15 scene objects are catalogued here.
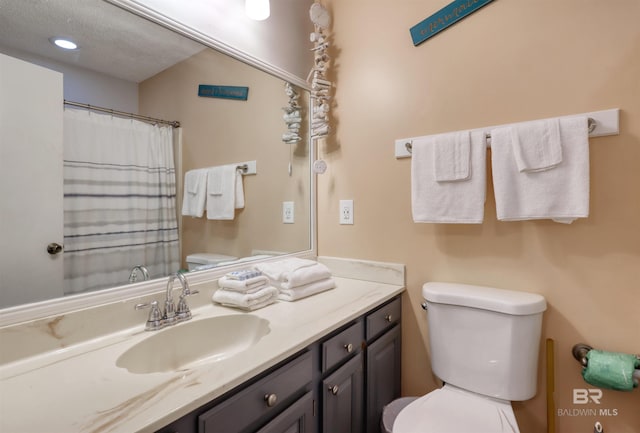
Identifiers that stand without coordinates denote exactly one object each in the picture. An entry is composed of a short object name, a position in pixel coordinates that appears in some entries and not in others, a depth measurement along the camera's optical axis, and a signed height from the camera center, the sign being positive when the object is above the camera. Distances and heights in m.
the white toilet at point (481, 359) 1.02 -0.56
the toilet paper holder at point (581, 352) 1.06 -0.51
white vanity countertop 0.56 -0.39
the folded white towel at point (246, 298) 1.15 -0.34
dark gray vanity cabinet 0.70 -0.54
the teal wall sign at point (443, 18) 1.30 +0.88
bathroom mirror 0.88 +0.45
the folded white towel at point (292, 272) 1.30 -0.27
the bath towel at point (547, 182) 1.01 +0.11
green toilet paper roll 0.96 -0.52
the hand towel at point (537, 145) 1.04 +0.24
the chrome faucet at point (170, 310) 1.00 -0.34
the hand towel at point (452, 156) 1.21 +0.23
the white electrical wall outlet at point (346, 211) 1.67 +0.01
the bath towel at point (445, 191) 1.19 +0.09
